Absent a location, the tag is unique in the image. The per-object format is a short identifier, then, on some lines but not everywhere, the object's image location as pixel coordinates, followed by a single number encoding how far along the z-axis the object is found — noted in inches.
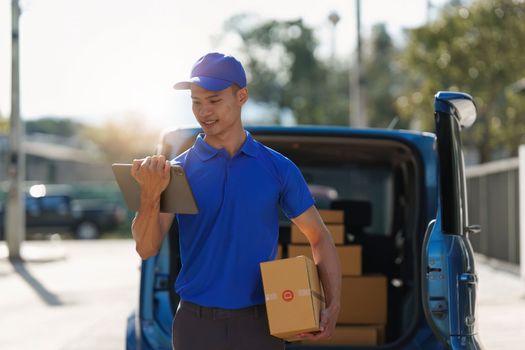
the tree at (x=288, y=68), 3605.3
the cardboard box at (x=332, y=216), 317.6
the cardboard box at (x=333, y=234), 312.4
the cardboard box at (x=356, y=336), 296.0
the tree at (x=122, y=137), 4605.1
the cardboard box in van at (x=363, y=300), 312.2
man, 180.6
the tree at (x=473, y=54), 1562.1
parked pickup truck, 1811.2
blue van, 222.1
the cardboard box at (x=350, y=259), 315.6
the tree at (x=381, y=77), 3494.1
